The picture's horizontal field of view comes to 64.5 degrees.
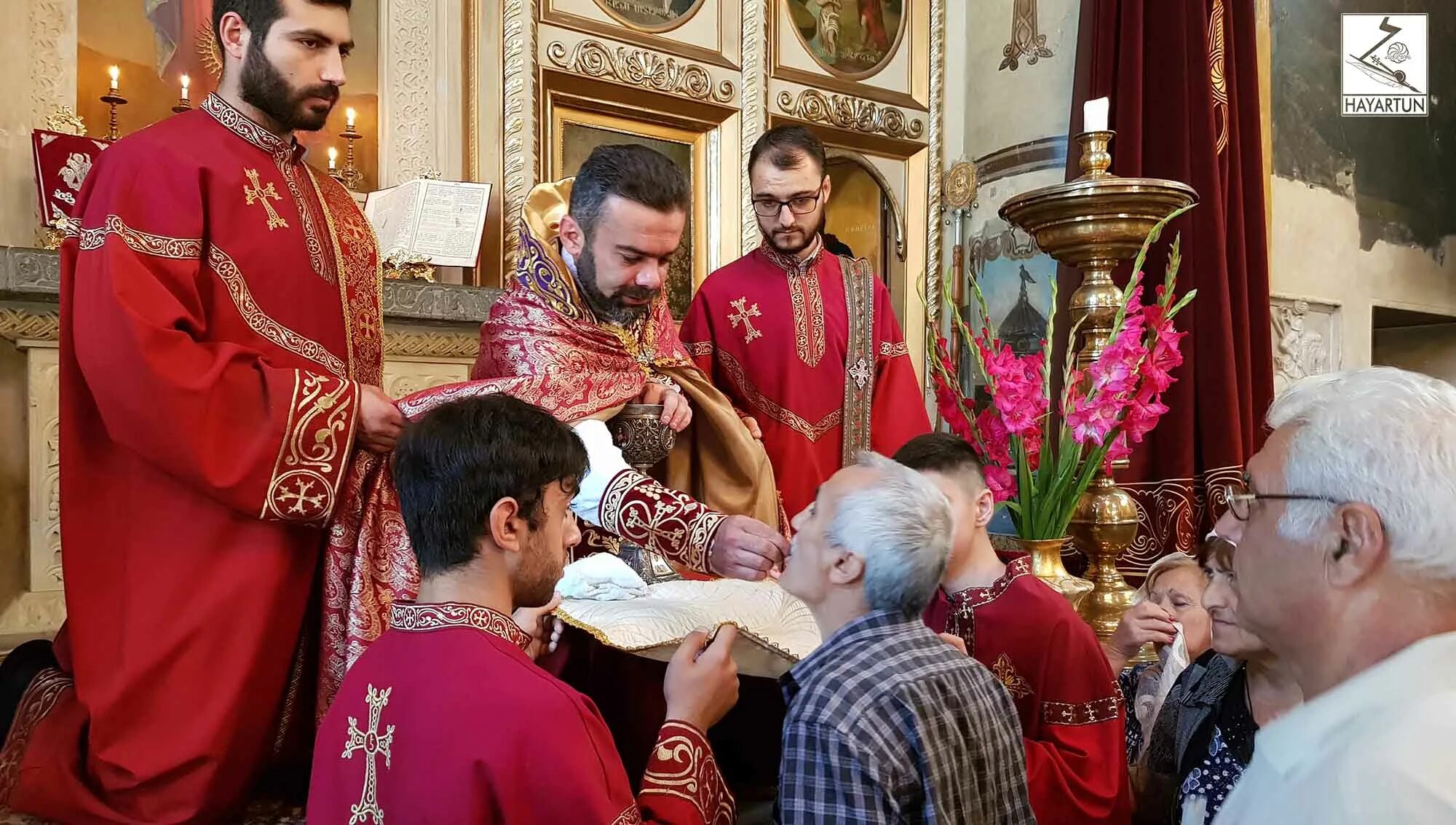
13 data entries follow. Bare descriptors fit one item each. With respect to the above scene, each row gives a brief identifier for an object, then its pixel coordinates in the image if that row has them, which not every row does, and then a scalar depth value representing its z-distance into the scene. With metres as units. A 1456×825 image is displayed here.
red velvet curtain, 5.15
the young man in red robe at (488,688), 1.40
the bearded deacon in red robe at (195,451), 2.00
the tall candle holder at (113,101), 4.34
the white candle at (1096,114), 3.86
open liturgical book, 4.85
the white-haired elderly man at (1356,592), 0.84
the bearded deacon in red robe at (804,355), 3.49
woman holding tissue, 2.70
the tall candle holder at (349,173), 5.04
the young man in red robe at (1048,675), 2.15
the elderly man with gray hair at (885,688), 1.60
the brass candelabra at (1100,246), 3.67
